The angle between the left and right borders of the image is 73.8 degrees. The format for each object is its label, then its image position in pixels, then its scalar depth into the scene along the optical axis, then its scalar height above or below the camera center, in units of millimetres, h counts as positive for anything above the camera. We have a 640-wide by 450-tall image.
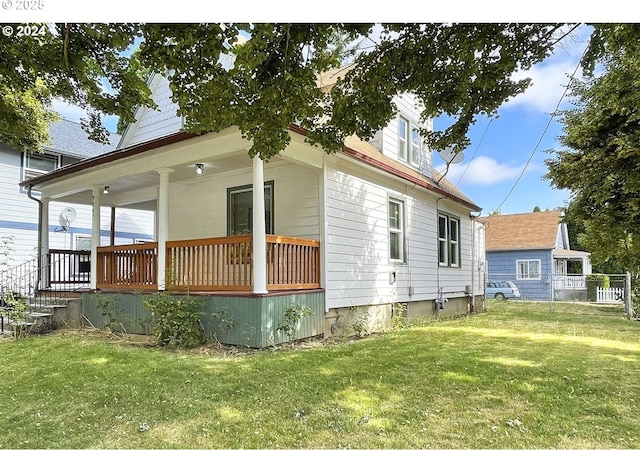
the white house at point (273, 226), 7230 +698
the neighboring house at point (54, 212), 13883 +1720
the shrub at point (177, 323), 6883 -1048
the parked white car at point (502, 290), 24203 -2017
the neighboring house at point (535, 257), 24266 -168
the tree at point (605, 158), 6617 +1855
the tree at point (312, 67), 4594 +2226
